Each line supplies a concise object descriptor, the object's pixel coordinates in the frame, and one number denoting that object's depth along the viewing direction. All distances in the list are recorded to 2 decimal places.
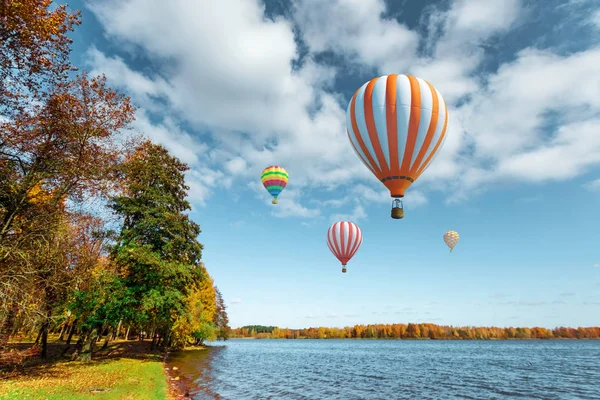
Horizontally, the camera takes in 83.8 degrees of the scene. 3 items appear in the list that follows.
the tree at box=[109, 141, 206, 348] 23.11
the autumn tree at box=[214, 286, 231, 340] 69.12
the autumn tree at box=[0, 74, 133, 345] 10.98
